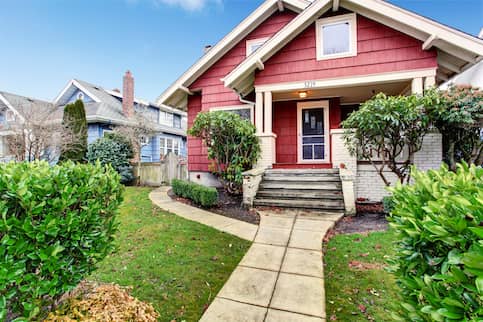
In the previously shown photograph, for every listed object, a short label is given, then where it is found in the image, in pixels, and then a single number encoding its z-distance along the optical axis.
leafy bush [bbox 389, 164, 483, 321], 0.94
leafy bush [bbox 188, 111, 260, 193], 6.91
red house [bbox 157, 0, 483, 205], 6.70
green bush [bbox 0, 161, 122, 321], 1.56
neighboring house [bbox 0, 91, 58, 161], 10.88
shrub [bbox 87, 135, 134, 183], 10.16
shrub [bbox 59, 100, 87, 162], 11.01
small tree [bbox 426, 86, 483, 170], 5.30
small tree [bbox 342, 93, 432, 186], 5.38
